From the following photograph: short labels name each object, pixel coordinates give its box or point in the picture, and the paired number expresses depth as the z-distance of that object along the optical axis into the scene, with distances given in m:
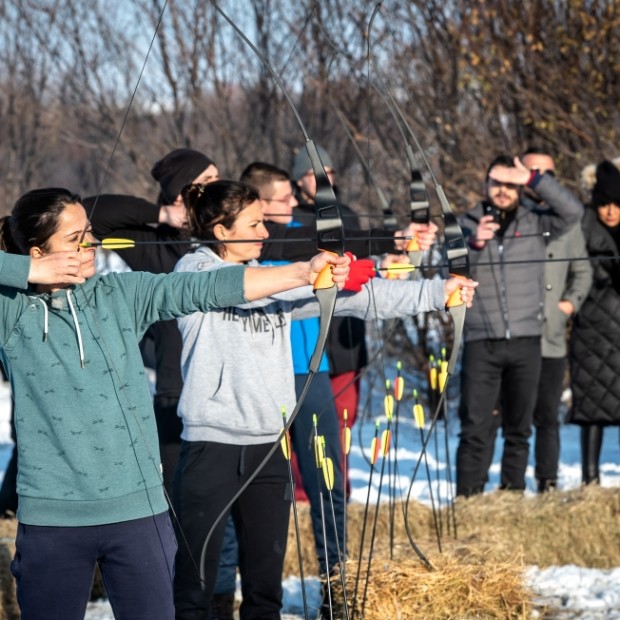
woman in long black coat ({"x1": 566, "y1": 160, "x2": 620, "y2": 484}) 10.41
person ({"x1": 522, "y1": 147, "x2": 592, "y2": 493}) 10.36
